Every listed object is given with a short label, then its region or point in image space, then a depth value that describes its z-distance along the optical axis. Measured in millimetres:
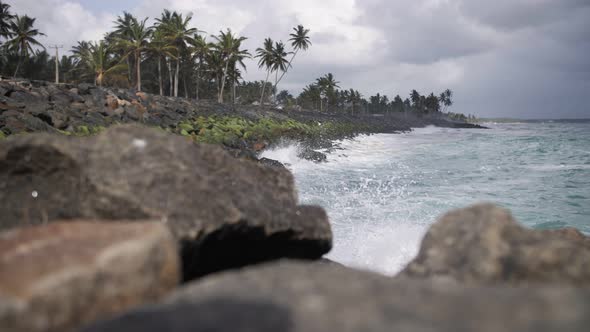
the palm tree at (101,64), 39062
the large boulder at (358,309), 1429
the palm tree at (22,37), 46500
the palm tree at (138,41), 41844
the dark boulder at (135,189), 2809
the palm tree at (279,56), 62719
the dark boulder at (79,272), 1618
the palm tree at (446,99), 163625
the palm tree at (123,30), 49288
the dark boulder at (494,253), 2175
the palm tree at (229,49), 51000
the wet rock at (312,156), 21528
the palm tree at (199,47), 49594
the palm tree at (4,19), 46625
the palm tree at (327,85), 96125
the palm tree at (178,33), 45969
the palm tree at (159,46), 42469
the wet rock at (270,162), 16312
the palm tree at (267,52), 62256
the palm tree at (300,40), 66375
